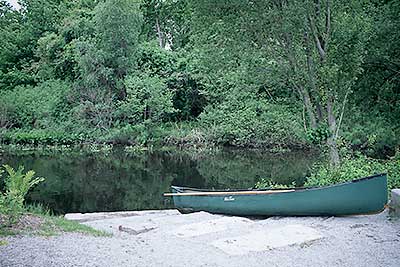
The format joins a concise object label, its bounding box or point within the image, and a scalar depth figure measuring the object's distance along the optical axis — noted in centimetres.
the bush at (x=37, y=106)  3195
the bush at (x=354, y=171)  974
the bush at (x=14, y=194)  699
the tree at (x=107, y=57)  3042
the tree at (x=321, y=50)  1123
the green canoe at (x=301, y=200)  814
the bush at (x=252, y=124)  2622
